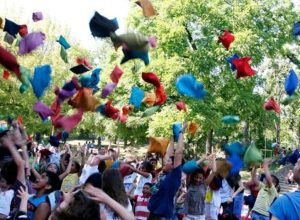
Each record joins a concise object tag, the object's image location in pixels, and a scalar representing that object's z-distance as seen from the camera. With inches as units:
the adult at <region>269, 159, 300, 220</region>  92.1
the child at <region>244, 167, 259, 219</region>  259.3
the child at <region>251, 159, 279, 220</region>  245.3
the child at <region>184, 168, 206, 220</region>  224.7
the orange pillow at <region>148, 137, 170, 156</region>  280.1
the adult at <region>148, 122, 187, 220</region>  177.0
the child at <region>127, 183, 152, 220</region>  238.4
